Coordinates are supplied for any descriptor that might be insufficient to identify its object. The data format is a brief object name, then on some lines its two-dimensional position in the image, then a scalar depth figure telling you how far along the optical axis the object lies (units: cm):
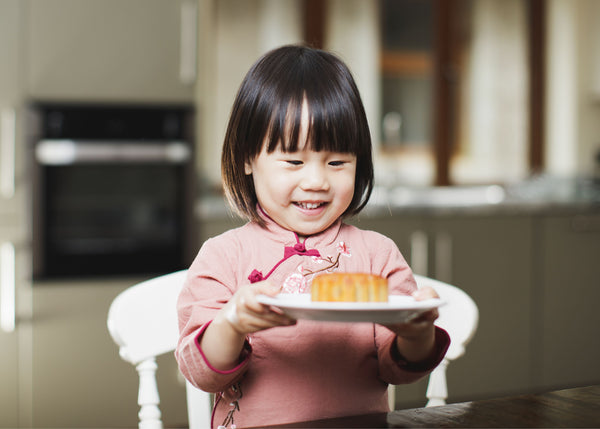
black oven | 371
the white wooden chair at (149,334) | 238
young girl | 225
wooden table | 194
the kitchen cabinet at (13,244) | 367
